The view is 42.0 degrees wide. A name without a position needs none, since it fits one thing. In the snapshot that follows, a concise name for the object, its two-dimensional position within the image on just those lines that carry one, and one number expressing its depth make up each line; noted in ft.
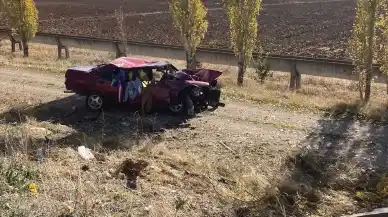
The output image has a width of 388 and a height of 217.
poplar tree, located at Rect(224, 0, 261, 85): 66.13
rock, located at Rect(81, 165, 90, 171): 33.76
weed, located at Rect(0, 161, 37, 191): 28.17
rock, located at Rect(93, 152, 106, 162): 36.52
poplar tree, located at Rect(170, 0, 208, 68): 68.49
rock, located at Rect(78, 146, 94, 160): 36.60
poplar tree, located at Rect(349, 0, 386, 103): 53.26
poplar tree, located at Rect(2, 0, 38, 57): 88.17
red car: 48.70
